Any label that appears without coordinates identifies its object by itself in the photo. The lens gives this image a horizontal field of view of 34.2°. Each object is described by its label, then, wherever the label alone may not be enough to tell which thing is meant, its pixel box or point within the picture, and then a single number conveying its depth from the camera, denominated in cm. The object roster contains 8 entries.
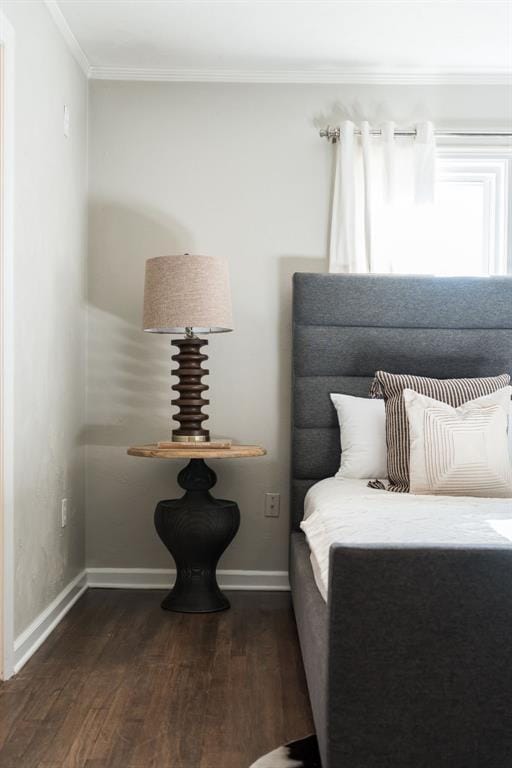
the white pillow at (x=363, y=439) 352
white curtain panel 398
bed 182
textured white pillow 311
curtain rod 404
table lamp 358
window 400
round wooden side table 359
